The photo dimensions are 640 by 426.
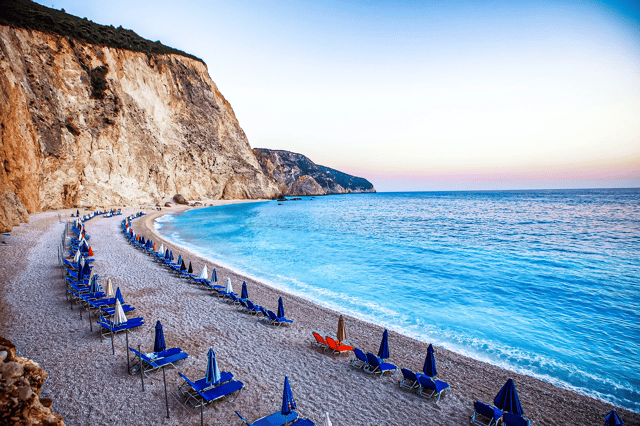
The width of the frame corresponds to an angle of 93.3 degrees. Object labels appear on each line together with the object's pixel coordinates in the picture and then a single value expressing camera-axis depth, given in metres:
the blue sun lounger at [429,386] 7.27
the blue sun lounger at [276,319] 10.91
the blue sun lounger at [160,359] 7.46
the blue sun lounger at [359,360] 8.39
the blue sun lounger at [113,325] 8.97
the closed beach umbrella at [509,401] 6.33
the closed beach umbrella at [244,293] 12.51
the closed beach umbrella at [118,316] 8.59
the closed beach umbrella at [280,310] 11.05
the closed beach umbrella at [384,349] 8.34
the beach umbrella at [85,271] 12.44
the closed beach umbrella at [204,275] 14.47
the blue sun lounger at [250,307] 11.76
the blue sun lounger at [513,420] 6.00
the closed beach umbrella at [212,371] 6.38
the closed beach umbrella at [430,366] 7.60
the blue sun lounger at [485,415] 6.33
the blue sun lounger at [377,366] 8.12
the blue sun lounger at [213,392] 6.35
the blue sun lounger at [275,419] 5.70
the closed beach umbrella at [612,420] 5.44
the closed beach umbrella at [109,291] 10.84
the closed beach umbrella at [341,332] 9.27
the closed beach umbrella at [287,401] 5.61
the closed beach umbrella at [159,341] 7.81
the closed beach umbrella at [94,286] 11.22
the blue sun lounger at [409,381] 7.58
